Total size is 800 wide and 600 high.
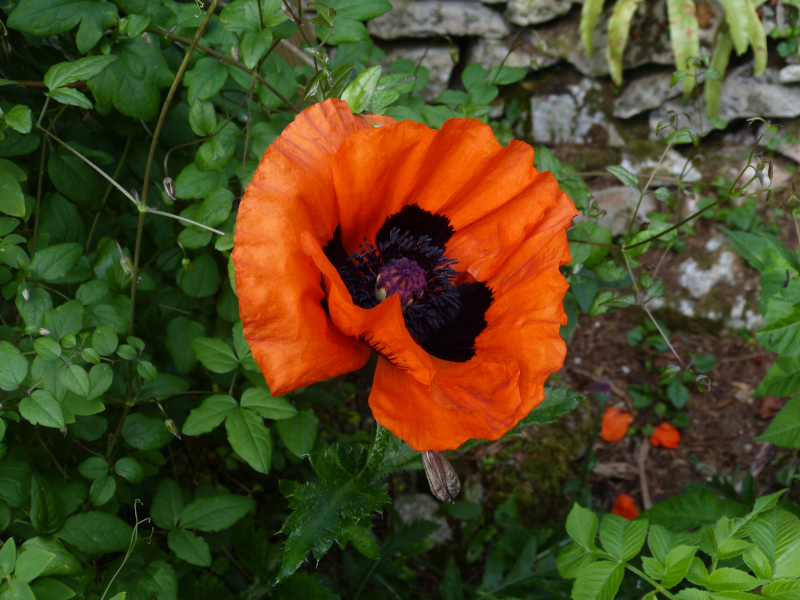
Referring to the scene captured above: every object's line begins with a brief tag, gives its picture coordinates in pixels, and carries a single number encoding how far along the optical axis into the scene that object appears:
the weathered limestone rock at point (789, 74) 0.78
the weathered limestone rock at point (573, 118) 0.83
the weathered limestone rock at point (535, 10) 0.83
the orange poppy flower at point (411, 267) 0.29
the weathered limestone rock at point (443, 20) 0.84
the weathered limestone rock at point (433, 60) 0.86
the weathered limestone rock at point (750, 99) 0.79
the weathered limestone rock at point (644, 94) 0.81
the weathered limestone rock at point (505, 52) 0.83
